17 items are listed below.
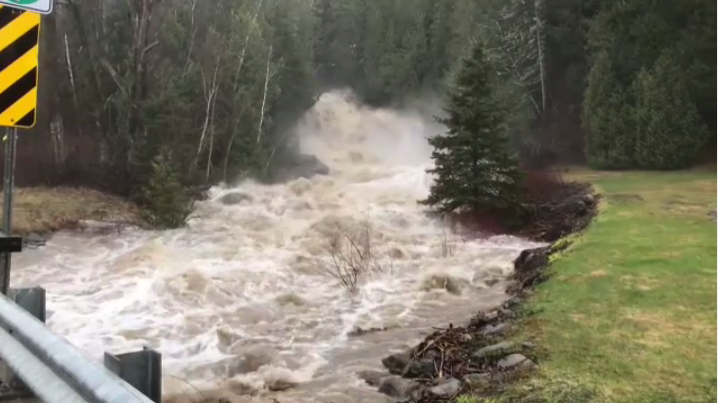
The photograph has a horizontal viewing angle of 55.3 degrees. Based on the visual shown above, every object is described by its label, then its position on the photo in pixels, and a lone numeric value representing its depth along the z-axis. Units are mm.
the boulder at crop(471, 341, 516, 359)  6629
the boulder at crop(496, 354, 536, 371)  6032
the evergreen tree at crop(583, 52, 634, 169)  26234
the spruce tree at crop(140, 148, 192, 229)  18422
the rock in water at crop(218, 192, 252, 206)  23781
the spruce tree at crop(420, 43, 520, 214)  18109
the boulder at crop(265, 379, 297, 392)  7375
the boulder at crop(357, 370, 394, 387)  7218
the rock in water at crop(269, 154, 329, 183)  30969
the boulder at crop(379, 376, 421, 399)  6508
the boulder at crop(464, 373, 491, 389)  5816
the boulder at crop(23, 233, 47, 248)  15991
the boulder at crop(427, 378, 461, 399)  5839
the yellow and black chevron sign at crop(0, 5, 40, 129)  3900
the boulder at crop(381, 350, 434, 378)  6945
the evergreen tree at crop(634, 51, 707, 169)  24641
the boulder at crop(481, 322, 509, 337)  7484
